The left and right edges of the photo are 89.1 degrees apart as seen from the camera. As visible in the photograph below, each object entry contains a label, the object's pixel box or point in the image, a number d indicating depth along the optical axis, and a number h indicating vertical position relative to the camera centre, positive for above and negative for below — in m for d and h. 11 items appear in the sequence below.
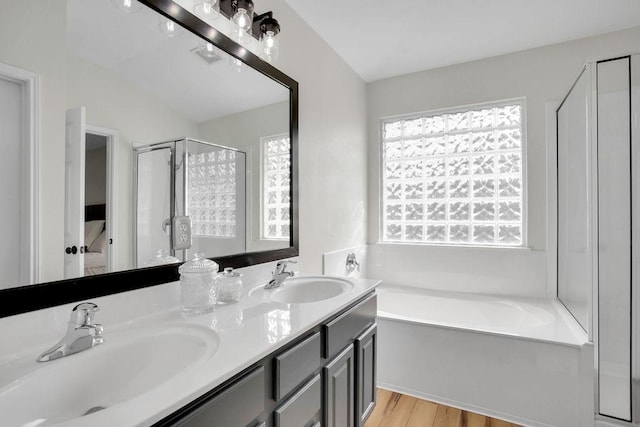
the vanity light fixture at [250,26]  1.43 +0.89
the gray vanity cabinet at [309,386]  0.74 -0.53
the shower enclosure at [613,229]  1.65 -0.08
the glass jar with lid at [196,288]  1.16 -0.27
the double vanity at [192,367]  0.66 -0.37
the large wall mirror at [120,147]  0.85 +0.23
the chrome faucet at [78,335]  0.77 -0.30
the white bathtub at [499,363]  1.76 -0.89
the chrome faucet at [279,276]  1.57 -0.31
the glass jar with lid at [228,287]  1.29 -0.29
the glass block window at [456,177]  2.72 +0.33
